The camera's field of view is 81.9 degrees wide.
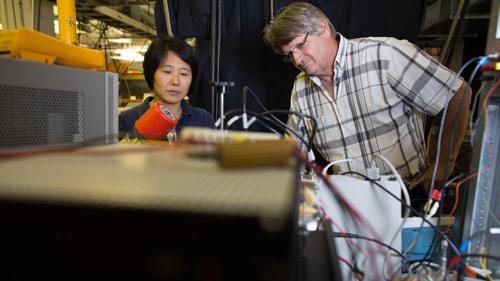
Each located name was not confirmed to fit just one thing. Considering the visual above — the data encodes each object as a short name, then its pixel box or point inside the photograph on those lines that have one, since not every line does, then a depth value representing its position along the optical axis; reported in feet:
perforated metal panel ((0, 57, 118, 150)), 2.09
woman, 4.42
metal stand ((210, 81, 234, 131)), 2.64
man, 4.04
